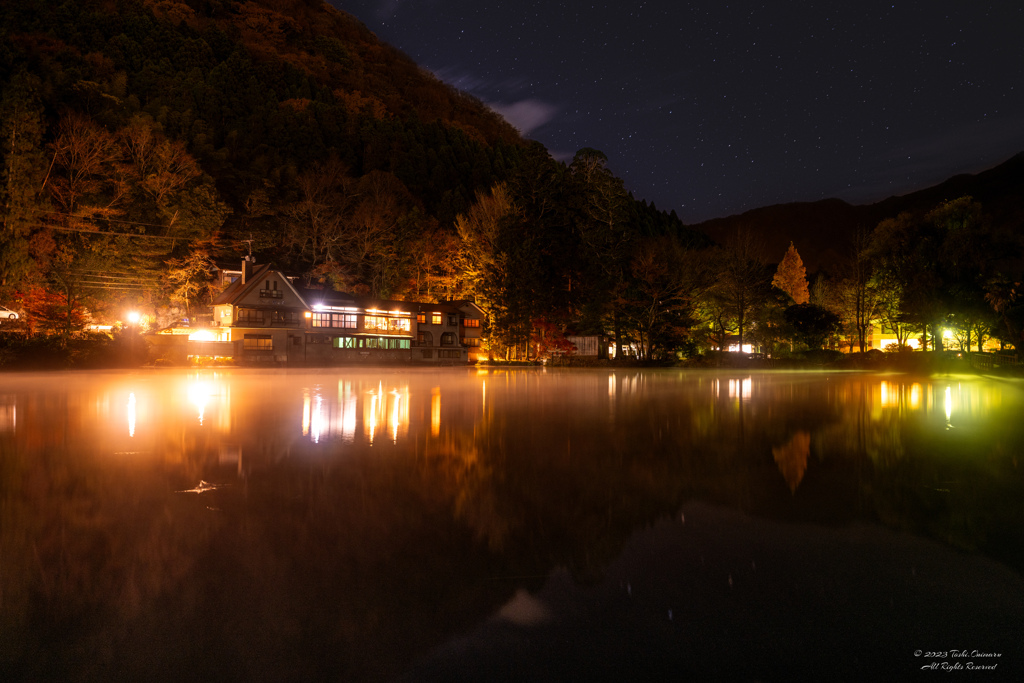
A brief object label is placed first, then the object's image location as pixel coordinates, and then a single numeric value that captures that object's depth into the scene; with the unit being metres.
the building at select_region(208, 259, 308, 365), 49.91
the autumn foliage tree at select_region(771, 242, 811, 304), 80.56
